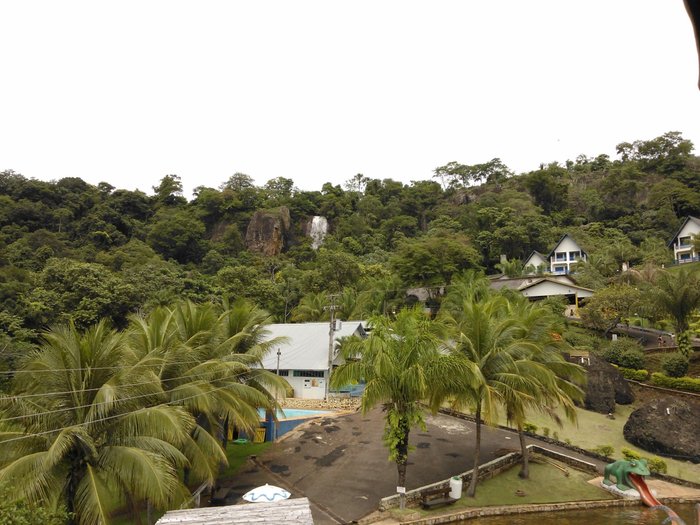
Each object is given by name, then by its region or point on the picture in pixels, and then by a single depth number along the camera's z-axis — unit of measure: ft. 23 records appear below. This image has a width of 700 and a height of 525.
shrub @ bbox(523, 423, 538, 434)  70.08
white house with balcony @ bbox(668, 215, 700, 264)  166.09
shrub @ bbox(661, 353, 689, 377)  79.25
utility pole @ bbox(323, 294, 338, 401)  94.02
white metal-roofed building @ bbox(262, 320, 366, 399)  99.04
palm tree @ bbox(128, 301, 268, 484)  41.11
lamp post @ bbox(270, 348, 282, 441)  69.82
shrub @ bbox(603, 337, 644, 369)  88.38
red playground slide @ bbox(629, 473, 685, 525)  50.49
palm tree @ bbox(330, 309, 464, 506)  45.19
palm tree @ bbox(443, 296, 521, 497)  46.98
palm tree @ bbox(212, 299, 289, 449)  54.54
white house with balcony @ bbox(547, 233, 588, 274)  179.52
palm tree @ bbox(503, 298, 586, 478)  47.98
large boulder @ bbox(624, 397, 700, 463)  63.82
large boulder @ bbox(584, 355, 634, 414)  79.46
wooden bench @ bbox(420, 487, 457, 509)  47.50
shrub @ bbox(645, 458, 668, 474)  59.11
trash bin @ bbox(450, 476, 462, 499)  48.91
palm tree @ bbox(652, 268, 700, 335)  81.71
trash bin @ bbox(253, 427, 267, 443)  69.26
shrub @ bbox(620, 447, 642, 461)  59.77
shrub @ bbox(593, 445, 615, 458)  63.21
